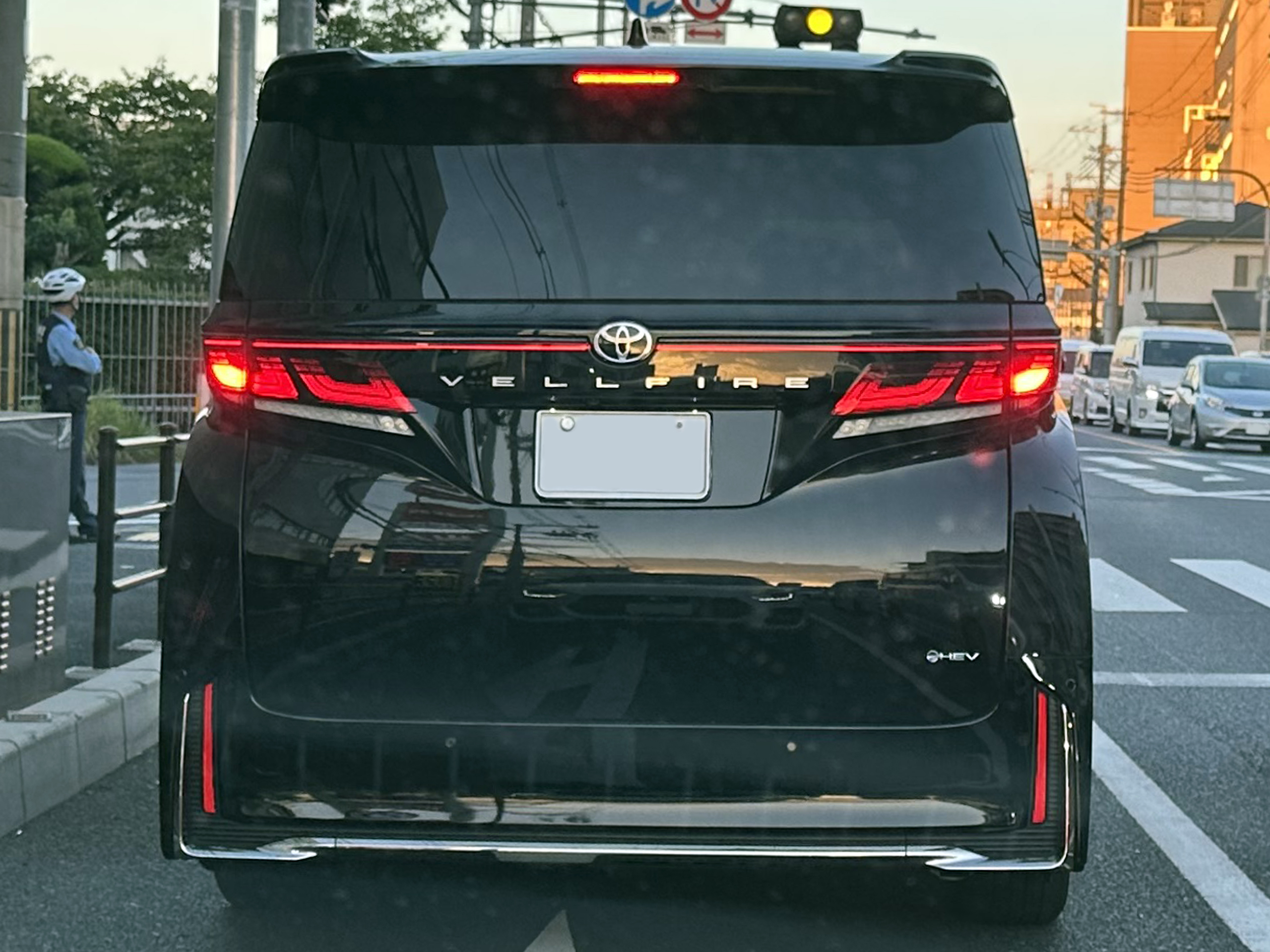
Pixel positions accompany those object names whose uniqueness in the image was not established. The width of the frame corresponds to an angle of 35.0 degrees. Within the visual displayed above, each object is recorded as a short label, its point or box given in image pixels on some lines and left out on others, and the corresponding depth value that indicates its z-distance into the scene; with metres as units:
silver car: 32.12
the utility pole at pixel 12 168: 8.80
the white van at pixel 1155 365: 39.12
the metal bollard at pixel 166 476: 8.11
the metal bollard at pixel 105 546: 7.23
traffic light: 11.05
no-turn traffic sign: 24.69
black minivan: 3.51
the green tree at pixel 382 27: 39.31
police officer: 13.30
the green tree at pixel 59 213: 44.25
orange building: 186.50
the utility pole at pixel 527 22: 39.56
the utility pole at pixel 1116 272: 85.75
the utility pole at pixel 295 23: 13.27
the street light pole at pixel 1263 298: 63.72
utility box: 6.24
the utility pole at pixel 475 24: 38.66
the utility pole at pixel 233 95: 12.25
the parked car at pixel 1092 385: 46.03
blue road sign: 22.66
